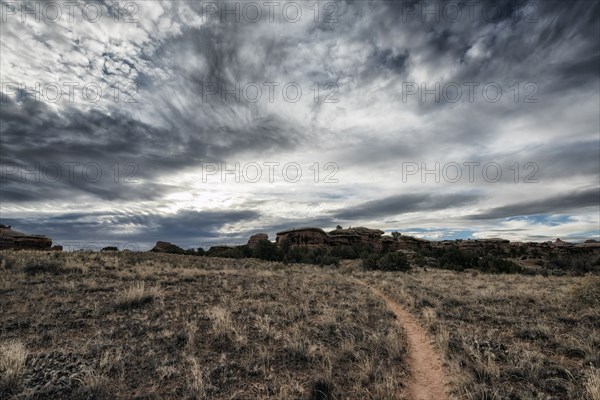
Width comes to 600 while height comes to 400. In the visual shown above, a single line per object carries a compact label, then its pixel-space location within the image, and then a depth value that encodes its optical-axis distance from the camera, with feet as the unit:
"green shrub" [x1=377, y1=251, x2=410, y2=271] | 108.47
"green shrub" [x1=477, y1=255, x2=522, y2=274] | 107.76
